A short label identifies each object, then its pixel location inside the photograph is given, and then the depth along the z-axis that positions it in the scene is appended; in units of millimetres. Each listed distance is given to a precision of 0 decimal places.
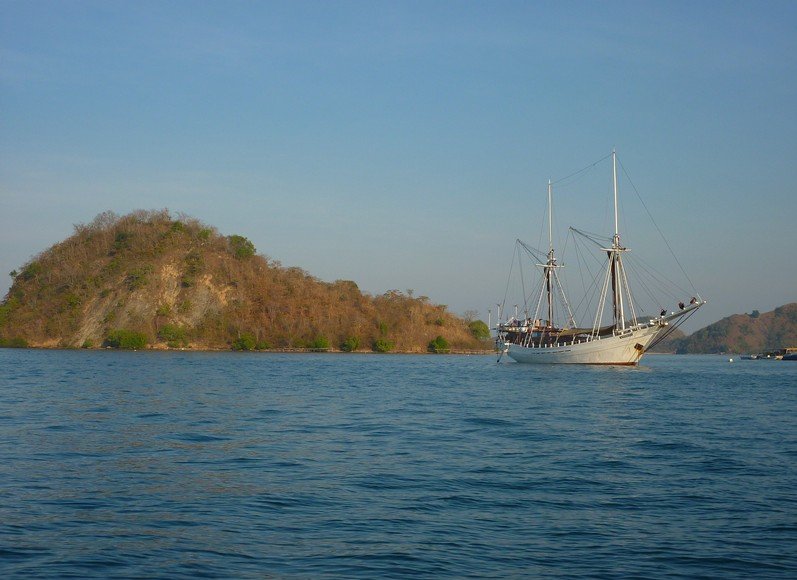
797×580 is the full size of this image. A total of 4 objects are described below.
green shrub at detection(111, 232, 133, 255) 163875
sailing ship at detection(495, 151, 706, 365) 86062
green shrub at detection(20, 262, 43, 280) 161000
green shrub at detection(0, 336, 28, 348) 144875
